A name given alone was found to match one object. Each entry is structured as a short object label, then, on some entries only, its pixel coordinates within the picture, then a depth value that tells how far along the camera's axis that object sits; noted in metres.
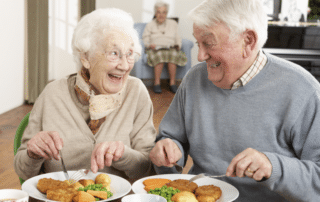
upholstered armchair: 6.40
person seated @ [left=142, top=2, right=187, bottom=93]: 6.38
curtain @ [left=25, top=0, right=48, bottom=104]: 4.80
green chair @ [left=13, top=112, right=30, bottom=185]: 1.37
